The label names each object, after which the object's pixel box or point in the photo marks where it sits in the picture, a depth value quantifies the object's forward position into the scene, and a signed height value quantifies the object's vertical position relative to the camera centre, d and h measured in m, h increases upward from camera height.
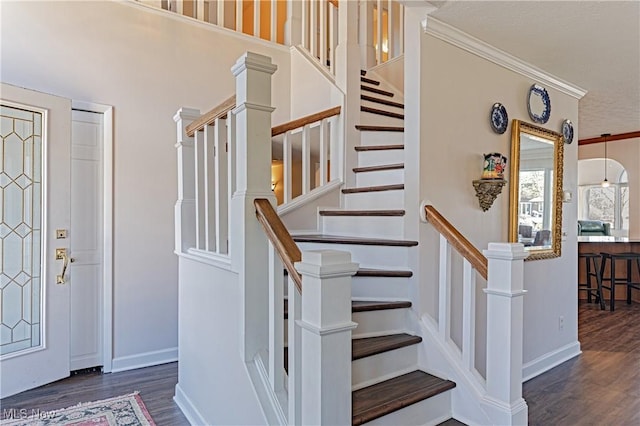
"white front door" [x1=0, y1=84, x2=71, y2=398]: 2.90 -0.18
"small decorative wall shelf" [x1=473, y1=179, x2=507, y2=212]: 2.76 +0.15
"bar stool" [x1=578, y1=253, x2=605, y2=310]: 5.53 -0.90
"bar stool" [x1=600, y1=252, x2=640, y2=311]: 5.48 -0.87
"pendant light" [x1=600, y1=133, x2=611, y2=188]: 6.05 +1.01
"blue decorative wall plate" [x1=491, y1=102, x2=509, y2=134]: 2.94 +0.66
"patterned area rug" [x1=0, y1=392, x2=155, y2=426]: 2.46 -1.25
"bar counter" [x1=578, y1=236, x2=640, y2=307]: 5.89 -0.53
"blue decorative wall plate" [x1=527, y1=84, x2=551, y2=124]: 3.26 +0.85
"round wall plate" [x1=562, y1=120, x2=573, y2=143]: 3.62 +0.70
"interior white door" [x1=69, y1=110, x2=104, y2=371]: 3.26 -0.24
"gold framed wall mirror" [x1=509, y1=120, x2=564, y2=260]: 3.11 +0.17
